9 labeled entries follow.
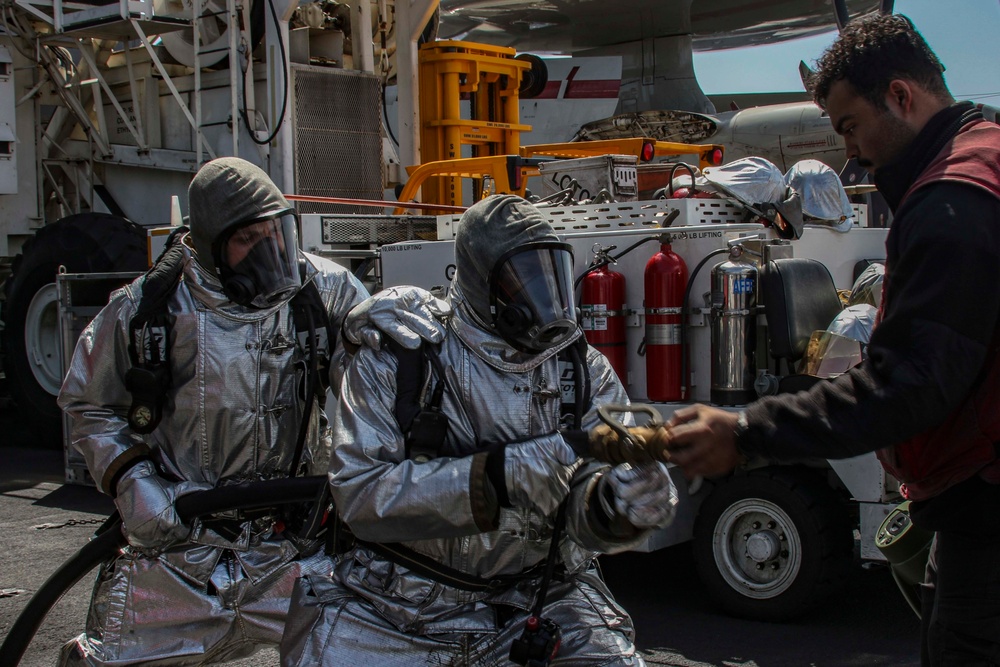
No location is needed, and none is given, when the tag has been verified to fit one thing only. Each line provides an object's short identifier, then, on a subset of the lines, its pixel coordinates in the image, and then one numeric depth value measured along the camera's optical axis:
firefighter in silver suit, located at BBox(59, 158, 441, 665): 3.32
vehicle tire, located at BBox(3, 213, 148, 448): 9.31
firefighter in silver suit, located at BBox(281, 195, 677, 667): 2.44
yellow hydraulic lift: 9.69
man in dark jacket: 2.13
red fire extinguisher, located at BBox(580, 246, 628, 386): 5.42
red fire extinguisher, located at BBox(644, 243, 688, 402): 5.26
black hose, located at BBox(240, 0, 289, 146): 9.27
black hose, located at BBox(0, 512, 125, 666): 3.30
